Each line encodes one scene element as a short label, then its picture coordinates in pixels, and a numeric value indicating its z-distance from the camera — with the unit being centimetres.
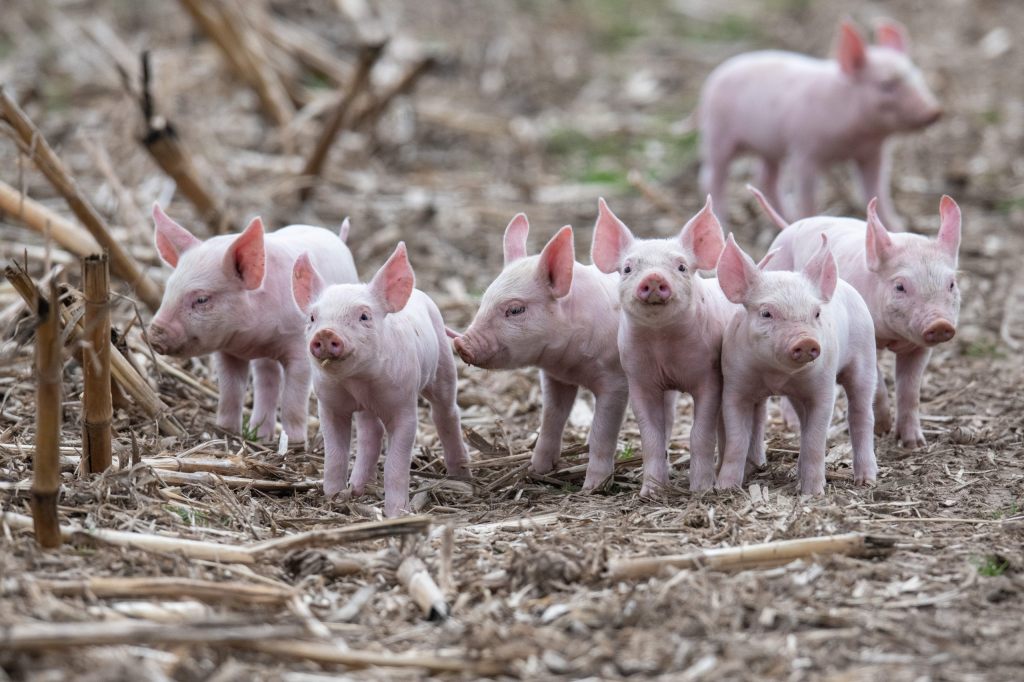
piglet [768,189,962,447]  1232
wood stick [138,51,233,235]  1736
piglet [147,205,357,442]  1249
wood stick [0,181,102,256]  1513
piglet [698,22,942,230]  2016
